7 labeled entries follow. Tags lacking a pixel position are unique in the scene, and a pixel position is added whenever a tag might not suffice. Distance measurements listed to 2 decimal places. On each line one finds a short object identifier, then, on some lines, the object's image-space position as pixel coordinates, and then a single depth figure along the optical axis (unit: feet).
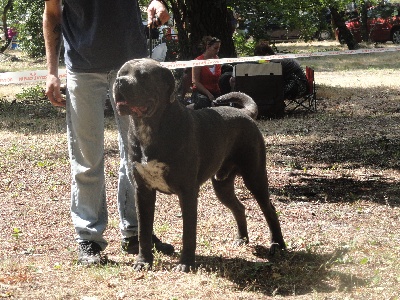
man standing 16.75
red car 108.47
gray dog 15.37
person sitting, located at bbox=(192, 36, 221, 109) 40.04
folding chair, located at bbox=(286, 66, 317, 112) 46.50
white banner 23.35
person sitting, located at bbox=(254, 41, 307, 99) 45.57
